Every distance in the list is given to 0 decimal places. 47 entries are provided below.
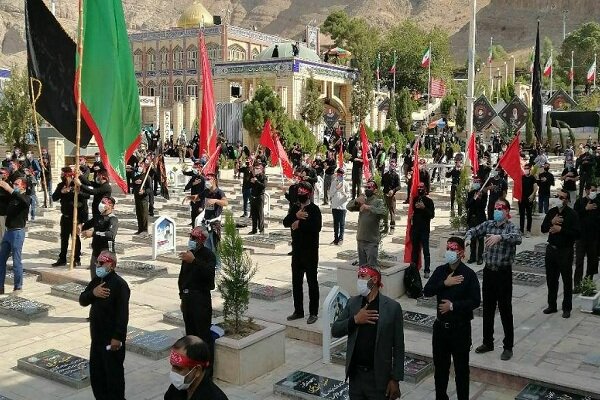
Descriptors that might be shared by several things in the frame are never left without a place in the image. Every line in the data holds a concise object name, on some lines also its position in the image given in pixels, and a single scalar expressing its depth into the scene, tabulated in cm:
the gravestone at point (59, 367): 741
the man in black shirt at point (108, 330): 629
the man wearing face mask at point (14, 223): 1052
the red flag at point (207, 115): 1380
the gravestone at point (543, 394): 681
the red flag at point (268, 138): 2231
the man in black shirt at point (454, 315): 640
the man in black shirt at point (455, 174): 1869
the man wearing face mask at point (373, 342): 519
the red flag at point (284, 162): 2117
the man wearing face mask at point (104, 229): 971
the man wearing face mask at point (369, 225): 1039
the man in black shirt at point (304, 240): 888
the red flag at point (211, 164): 1312
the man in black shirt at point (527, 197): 1617
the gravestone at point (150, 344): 830
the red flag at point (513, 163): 1388
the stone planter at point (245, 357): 738
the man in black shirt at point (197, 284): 716
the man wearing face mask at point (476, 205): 1292
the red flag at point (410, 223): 1148
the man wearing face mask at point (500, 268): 777
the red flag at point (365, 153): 2164
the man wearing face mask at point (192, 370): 391
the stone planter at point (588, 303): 1001
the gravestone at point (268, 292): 1074
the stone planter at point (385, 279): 1050
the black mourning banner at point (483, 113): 3525
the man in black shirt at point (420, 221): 1137
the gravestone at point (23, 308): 971
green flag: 1096
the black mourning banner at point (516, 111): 3791
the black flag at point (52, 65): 1233
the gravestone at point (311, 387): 688
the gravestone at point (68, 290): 1084
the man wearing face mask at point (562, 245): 927
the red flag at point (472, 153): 1909
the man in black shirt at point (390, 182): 1675
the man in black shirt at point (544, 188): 1752
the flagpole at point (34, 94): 1198
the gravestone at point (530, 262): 1291
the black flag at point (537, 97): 2938
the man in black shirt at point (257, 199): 1603
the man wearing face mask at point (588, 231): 1105
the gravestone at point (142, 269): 1233
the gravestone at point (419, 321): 910
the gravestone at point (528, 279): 1180
